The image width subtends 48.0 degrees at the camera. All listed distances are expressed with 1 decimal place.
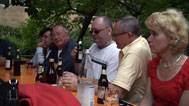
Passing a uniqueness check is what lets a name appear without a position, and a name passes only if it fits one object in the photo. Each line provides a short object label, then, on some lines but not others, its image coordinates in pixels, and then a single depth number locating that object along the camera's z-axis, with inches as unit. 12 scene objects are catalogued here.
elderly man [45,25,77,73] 141.7
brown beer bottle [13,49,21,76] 129.9
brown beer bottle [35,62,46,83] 92.1
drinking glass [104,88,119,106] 65.5
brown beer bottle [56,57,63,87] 89.6
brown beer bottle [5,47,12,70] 148.3
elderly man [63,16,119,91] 117.7
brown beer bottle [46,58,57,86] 93.6
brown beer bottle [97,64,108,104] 73.6
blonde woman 76.0
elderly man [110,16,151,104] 83.6
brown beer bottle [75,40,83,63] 122.1
